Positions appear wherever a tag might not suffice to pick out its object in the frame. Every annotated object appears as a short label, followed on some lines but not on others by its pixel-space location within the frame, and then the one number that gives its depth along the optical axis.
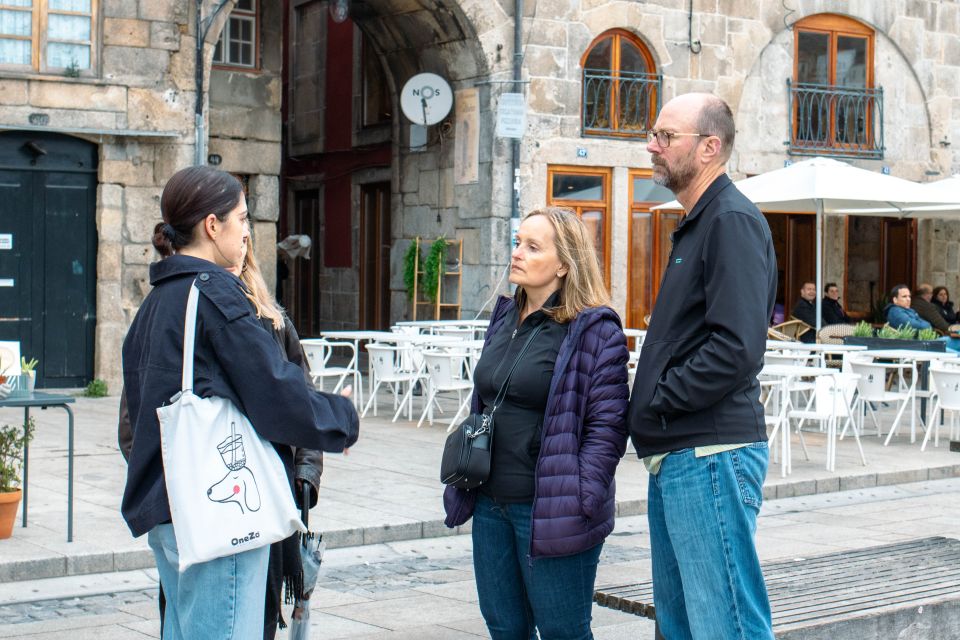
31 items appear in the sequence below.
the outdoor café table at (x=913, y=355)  12.23
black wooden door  13.96
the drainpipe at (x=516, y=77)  16.34
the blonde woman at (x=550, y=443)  3.63
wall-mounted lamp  16.83
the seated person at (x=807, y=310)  16.58
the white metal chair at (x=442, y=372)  11.79
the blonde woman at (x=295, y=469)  3.39
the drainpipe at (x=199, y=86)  14.62
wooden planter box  13.98
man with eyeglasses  3.31
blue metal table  6.64
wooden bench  4.20
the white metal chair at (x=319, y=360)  12.77
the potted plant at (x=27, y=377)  6.94
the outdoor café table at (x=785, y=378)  10.09
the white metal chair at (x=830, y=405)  10.30
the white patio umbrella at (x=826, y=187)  14.13
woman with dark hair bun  3.07
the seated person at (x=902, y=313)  15.34
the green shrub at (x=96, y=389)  14.16
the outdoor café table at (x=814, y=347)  12.47
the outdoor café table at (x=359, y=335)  13.45
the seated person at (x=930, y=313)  17.39
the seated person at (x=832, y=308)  17.59
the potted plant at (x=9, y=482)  7.00
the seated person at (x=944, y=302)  18.77
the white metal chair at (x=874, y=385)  11.75
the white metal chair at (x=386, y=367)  12.51
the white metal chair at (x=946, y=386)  11.16
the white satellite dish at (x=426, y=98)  16.91
